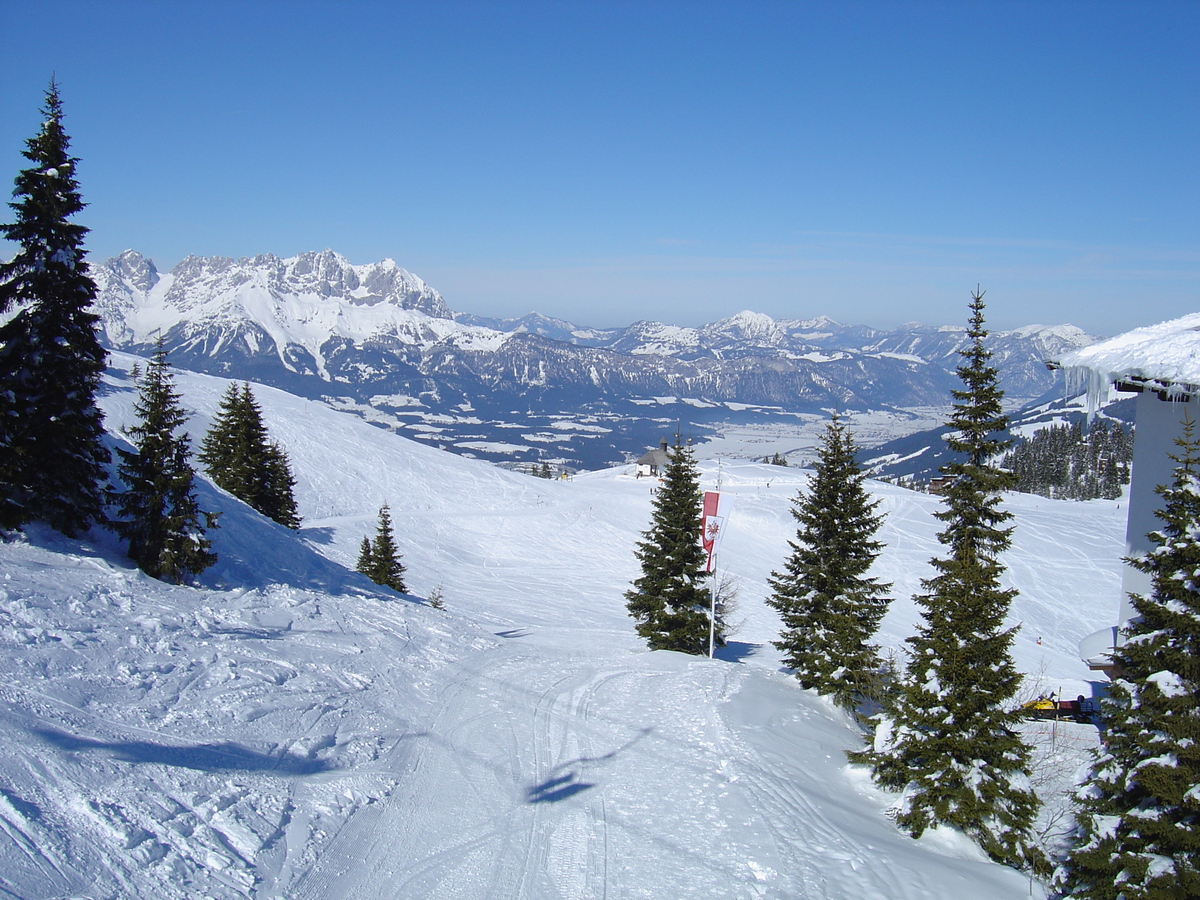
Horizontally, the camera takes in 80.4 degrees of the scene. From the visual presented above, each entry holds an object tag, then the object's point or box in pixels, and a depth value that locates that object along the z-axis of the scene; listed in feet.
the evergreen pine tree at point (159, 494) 52.44
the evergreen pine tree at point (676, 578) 77.92
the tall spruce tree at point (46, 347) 48.75
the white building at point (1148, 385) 31.71
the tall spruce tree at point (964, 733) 33.30
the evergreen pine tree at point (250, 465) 124.57
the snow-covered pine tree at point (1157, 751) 23.52
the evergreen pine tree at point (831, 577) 60.18
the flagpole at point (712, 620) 68.37
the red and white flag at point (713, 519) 66.69
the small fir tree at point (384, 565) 106.52
